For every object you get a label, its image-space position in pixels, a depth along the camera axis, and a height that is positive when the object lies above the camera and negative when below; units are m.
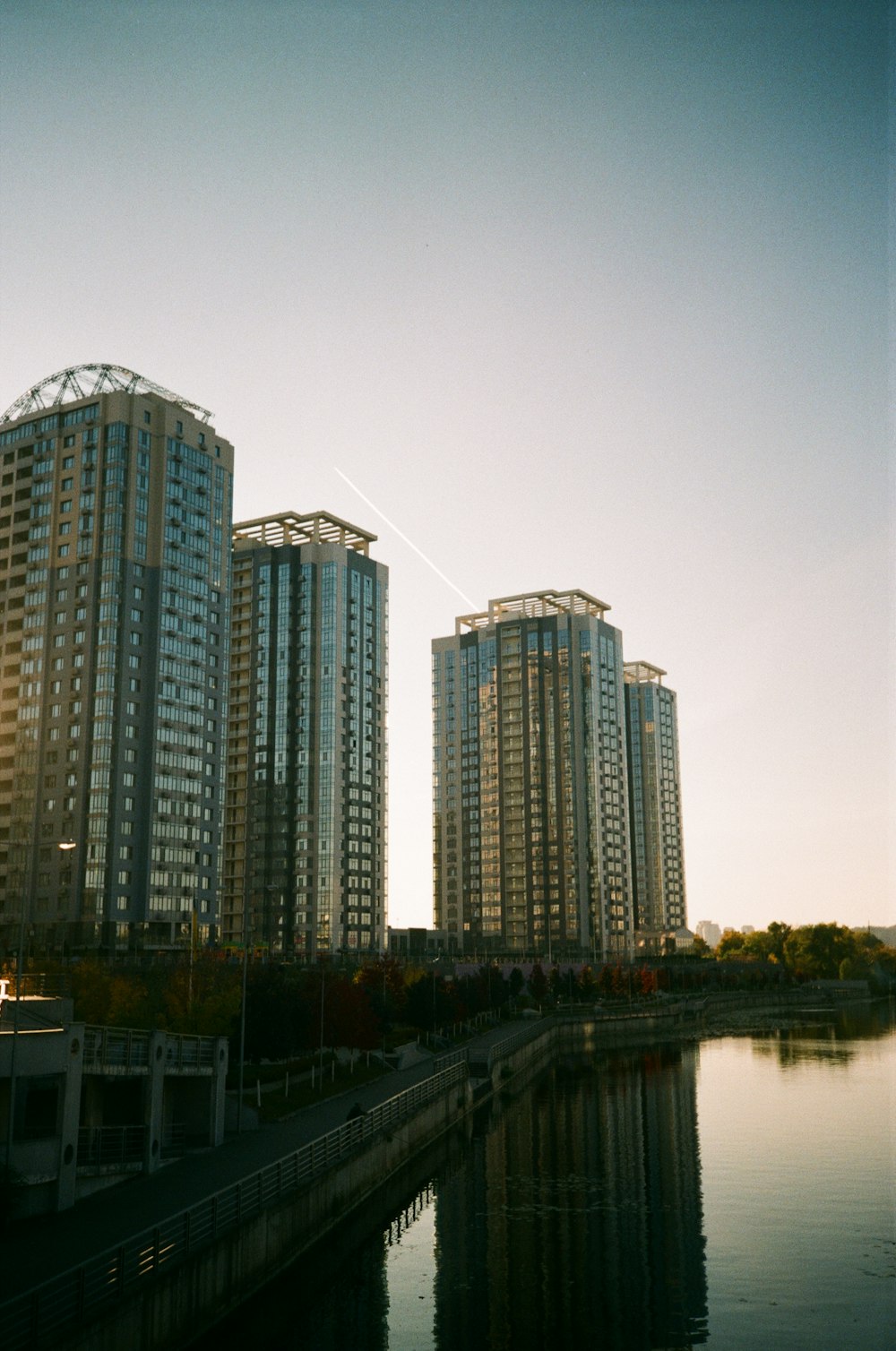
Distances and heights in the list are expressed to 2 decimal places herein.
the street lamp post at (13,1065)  32.12 -3.68
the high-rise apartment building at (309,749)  181.62 +28.57
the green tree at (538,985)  148.75 -6.86
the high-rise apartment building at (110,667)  125.56 +28.96
